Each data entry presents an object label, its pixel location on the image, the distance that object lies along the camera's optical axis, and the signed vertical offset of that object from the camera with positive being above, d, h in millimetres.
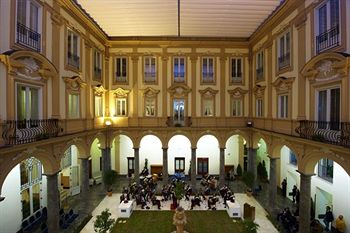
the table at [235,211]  16766 -5844
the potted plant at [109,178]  20359 -4682
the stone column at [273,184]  17891 -4493
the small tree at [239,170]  25305 -5116
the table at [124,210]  16719 -5817
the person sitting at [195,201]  18281 -5771
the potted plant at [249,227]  11094 -4533
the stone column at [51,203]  13477 -4329
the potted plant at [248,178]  19812 -4609
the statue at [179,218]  13547 -5076
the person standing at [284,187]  20242 -5348
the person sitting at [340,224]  13359 -5317
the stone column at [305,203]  13422 -4336
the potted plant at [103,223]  11853 -4683
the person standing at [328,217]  14312 -5306
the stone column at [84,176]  18438 -4104
